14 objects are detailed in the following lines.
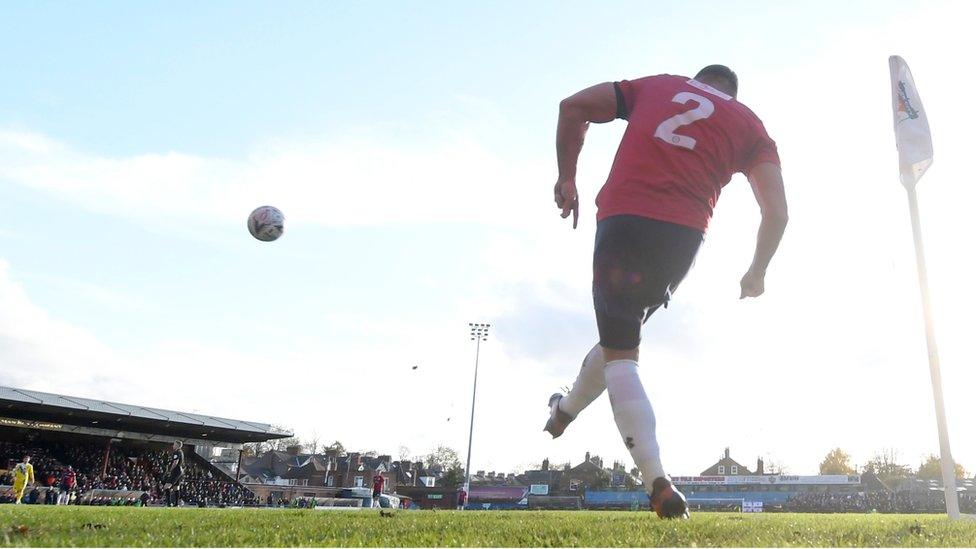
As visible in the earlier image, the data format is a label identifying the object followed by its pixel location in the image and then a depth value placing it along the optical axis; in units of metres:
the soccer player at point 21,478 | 22.55
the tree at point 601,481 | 83.82
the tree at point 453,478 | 87.94
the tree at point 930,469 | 98.84
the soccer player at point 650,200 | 3.35
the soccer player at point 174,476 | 22.23
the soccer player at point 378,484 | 32.38
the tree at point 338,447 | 103.15
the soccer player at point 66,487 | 28.84
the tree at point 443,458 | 105.44
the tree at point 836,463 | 118.94
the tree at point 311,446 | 122.31
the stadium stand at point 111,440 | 38.94
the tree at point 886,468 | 98.06
